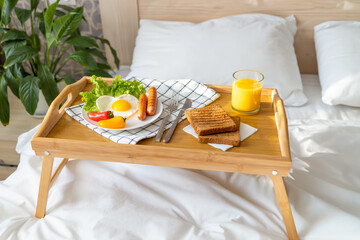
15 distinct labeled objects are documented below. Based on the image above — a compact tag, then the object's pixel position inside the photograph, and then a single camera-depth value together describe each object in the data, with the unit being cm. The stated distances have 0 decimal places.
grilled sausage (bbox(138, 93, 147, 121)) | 115
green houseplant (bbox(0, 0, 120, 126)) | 166
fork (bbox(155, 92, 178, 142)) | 108
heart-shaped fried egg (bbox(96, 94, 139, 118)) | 116
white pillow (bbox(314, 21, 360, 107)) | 159
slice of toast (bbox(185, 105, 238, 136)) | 106
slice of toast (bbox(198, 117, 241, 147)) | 104
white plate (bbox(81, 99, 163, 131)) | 112
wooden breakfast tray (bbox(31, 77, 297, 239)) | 97
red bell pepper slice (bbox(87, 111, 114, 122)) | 112
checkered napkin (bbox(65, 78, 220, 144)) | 108
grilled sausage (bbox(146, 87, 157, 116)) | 117
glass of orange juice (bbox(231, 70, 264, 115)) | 118
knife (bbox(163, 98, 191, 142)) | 108
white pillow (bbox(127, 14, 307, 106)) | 168
